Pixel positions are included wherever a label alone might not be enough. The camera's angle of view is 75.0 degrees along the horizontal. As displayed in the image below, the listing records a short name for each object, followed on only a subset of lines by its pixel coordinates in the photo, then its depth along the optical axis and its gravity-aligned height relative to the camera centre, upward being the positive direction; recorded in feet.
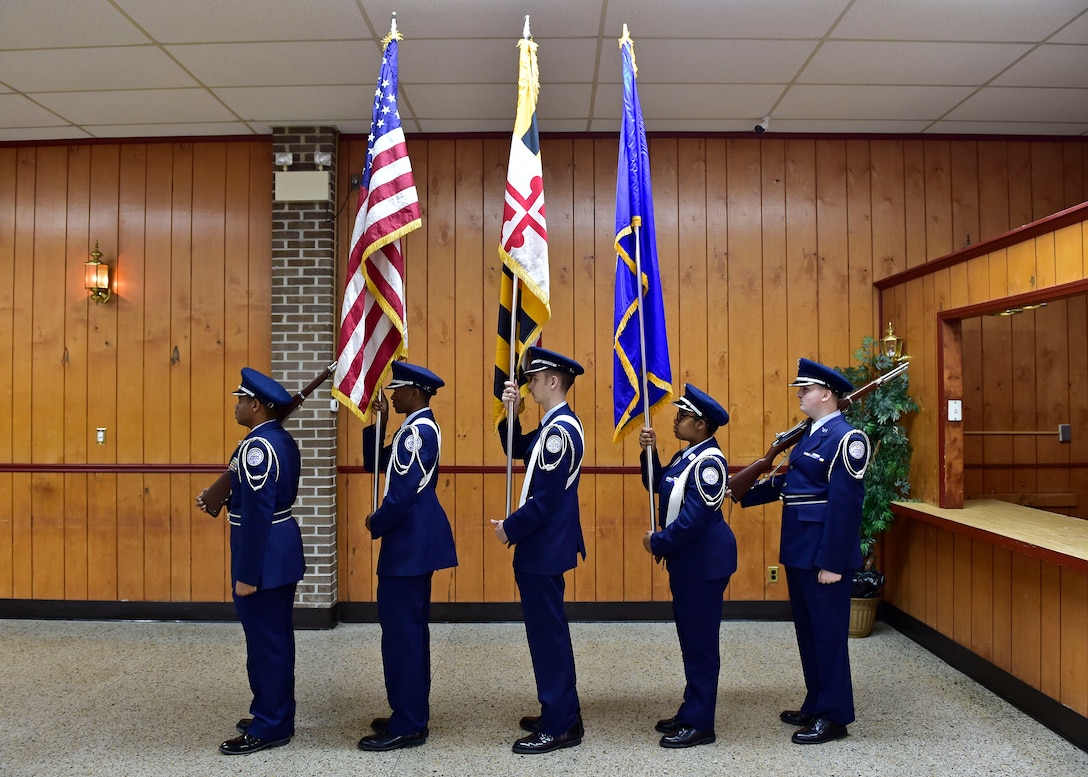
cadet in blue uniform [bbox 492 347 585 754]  9.48 -1.99
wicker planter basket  14.12 -4.29
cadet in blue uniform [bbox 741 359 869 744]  9.78 -1.96
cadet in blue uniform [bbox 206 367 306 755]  9.33 -2.00
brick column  14.97 +1.33
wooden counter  9.94 -2.06
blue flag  10.09 +1.69
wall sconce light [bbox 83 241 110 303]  15.53 +2.79
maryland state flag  10.04 +2.52
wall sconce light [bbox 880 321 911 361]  14.37 +1.13
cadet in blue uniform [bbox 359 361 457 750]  9.52 -2.08
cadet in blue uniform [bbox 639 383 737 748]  9.56 -2.22
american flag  10.27 +2.08
